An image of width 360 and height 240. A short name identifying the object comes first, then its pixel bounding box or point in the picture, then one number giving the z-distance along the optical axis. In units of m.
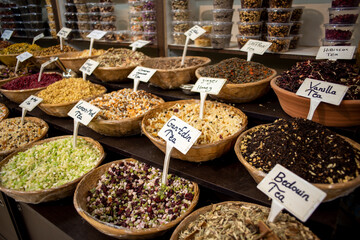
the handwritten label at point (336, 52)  1.50
